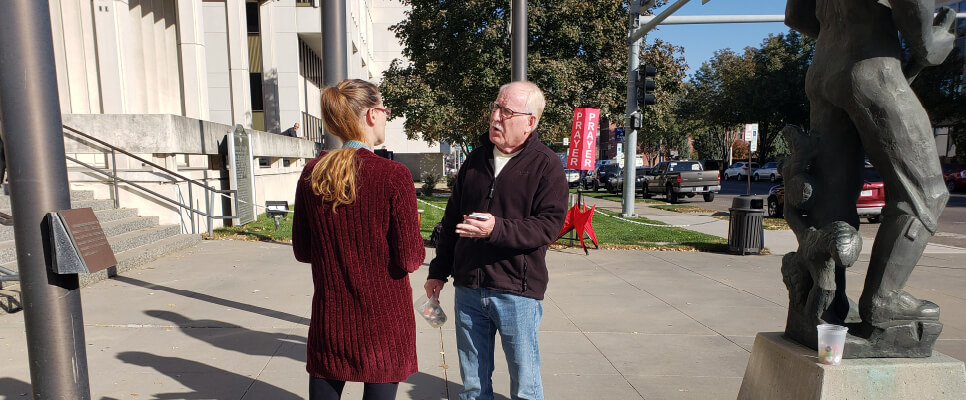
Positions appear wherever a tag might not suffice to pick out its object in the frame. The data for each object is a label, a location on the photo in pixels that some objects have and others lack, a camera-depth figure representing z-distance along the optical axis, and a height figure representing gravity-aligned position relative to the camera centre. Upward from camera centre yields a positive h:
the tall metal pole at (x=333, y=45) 4.91 +0.88
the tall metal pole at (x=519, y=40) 5.63 +1.04
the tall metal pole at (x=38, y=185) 2.06 -0.15
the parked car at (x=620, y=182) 29.09 -2.04
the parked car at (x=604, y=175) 33.31 -1.92
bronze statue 2.55 -0.15
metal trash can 9.41 -1.41
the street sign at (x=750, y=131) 22.64 +0.46
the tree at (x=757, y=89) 41.84 +4.18
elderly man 2.54 -0.47
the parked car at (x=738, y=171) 46.59 -2.38
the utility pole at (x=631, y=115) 14.73 +0.76
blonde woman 2.14 -0.41
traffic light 13.80 +1.42
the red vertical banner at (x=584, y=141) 13.08 +0.05
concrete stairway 6.00 -1.24
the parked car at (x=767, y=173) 41.32 -2.30
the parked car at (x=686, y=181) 23.28 -1.59
